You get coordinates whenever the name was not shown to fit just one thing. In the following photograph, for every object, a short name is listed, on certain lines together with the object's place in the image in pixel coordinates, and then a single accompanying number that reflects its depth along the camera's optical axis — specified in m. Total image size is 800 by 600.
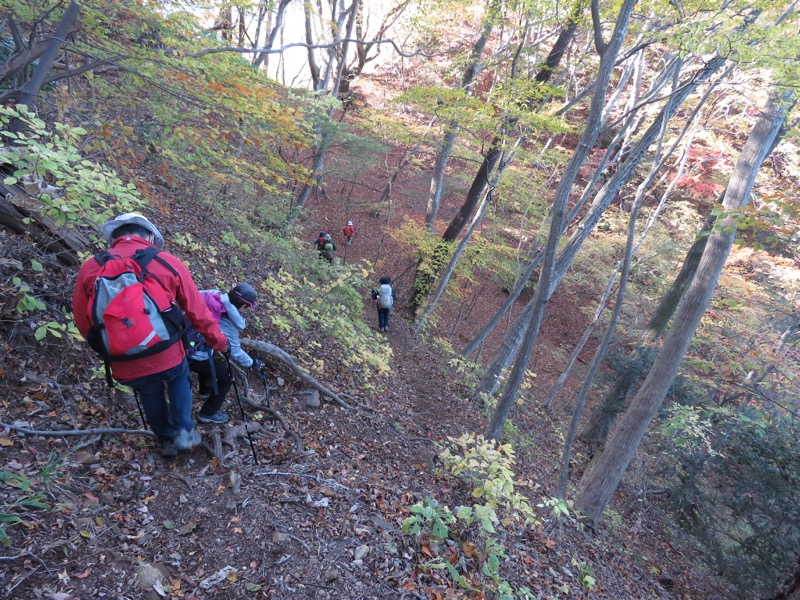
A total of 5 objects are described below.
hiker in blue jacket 3.62
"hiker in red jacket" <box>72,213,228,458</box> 2.53
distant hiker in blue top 9.87
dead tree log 3.35
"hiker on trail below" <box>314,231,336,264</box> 11.65
